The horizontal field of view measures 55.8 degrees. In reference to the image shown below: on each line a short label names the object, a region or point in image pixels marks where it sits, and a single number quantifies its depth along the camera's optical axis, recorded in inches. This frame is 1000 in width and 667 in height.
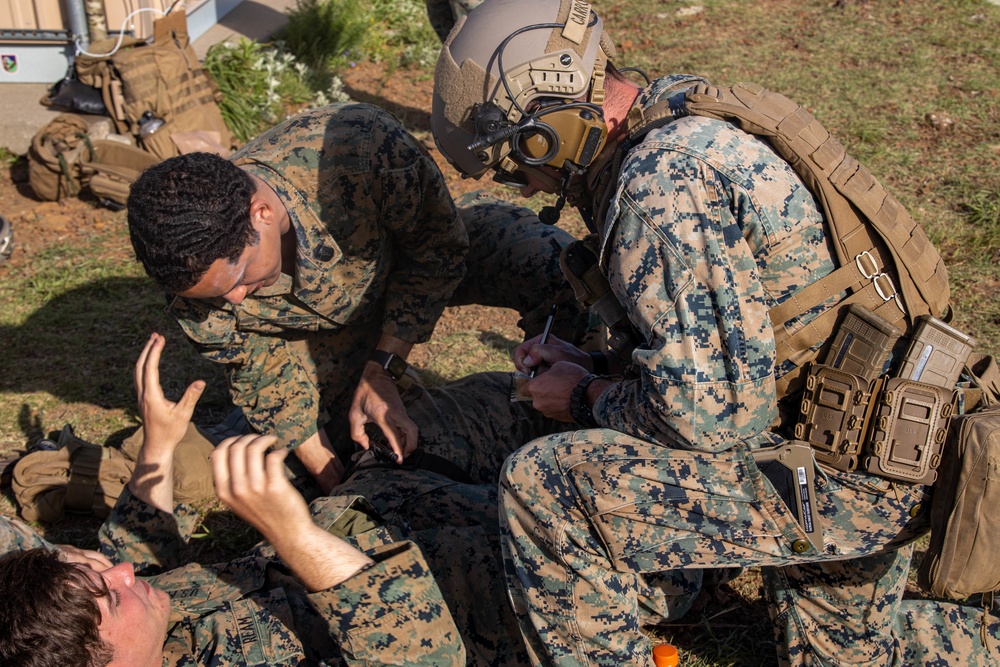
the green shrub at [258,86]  299.3
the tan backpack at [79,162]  265.6
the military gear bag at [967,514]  107.3
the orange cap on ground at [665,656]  137.8
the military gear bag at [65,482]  173.3
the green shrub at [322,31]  335.0
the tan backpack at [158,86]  273.0
